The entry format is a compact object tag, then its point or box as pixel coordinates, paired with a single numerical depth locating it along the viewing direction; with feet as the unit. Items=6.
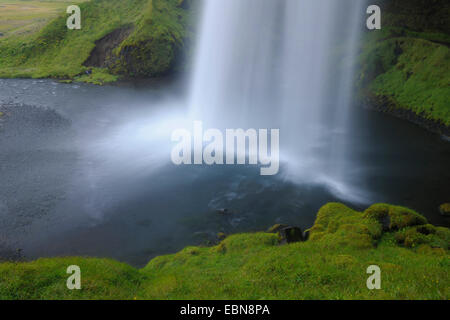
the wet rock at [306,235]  72.05
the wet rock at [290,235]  68.08
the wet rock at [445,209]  85.66
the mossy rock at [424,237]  63.46
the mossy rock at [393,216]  69.31
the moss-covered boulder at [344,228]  63.98
